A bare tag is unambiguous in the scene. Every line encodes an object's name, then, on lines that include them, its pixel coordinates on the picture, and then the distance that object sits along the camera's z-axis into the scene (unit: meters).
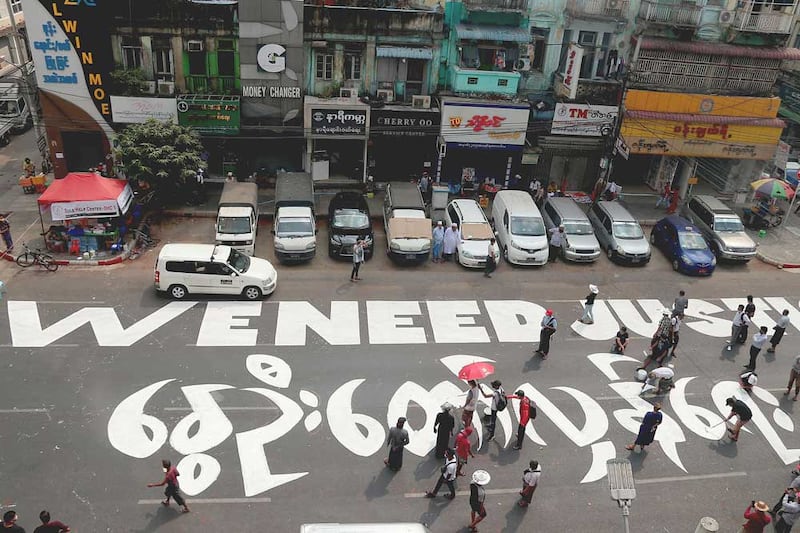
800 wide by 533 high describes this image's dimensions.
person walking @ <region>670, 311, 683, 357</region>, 18.97
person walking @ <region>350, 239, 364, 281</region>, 22.41
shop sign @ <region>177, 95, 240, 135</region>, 26.98
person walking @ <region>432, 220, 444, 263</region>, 24.45
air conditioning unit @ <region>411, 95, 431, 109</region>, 28.47
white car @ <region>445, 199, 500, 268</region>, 24.05
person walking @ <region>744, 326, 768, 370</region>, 18.58
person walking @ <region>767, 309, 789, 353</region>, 19.69
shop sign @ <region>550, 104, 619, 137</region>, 29.17
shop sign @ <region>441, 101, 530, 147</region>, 28.69
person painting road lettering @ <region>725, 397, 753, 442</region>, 15.63
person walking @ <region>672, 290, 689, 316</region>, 20.50
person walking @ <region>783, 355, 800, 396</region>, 17.72
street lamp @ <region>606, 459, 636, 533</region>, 10.39
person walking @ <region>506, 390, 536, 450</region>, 14.88
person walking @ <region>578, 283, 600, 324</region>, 20.53
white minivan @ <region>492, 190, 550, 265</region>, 24.44
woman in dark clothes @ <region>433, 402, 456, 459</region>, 14.56
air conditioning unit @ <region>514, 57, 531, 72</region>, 29.06
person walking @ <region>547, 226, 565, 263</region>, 24.94
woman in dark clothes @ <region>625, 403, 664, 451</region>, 15.05
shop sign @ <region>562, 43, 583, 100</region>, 27.06
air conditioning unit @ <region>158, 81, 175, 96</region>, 27.03
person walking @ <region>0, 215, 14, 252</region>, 22.77
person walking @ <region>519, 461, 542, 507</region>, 13.30
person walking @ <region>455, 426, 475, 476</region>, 14.21
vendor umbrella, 28.11
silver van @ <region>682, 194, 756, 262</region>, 25.72
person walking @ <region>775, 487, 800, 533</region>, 13.16
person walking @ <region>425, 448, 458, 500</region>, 13.44
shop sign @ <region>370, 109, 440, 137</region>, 28.36
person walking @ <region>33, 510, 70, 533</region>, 11.24
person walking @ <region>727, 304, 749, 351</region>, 20.09
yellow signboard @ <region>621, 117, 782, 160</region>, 29.31
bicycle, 22.09
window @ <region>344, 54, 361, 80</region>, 28.30
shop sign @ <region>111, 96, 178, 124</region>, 26.61
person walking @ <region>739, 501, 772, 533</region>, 12.71
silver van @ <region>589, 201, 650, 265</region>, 25.23
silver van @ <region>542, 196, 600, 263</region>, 25.11
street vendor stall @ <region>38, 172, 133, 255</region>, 22.44
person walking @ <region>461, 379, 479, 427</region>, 15.38
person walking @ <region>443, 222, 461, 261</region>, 24.39
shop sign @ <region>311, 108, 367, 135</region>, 27.91
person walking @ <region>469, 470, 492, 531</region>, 12.59
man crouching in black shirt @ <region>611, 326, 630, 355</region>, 19.38
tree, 24.44
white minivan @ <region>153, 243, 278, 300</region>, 20.39
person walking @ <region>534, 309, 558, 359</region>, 18.61
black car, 24.00
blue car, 24.77
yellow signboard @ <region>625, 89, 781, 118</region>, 28.94
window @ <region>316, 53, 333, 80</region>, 28.07
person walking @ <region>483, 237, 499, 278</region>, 23.59
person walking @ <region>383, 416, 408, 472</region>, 14.05
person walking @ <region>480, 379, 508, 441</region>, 15.25
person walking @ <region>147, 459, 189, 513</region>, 12.60
